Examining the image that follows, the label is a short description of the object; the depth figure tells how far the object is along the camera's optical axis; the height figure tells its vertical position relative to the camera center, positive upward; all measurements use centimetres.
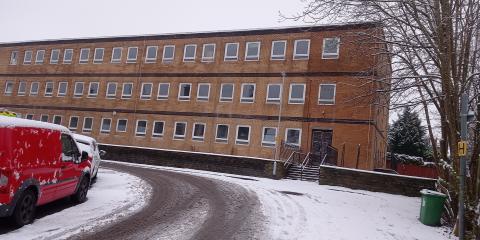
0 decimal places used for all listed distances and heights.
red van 723 -72
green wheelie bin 1187 -102
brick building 2748 +386
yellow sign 828 +49
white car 1461 -46
